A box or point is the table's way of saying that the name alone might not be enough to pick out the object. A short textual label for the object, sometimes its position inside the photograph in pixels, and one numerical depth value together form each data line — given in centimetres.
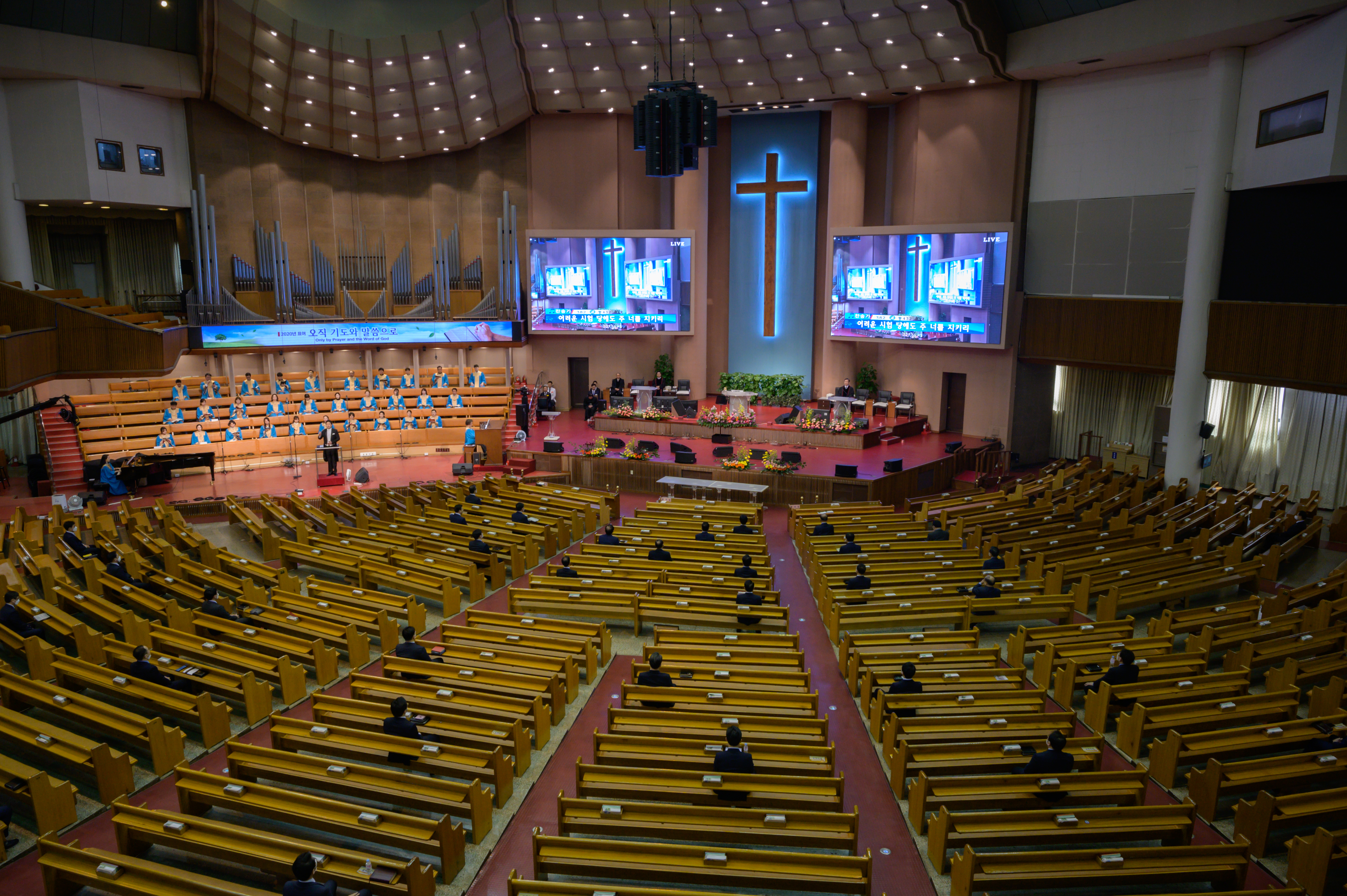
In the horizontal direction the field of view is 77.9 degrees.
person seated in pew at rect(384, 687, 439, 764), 707
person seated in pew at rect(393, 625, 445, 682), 869
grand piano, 1655
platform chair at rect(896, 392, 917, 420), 2230
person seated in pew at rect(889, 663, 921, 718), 795
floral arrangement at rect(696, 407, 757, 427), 2055
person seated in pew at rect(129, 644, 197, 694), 817
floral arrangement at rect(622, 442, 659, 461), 1858
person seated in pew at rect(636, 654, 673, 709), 822
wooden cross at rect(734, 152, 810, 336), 2492
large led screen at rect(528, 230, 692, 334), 2358
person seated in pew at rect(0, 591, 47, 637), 898
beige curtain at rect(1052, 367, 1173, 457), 1966
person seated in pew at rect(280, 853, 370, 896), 501
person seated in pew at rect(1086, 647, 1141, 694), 821
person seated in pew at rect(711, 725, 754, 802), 662
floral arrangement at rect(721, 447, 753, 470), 1769
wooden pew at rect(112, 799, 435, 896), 558
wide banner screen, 2088
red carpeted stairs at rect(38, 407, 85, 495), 1706
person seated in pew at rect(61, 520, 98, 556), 1198
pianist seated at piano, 1625
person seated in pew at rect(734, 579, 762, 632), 1041
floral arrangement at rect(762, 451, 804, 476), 1748
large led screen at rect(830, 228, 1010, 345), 2002
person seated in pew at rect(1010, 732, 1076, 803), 656
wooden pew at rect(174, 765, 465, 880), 605
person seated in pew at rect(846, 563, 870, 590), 1115
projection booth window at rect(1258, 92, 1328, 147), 1357
